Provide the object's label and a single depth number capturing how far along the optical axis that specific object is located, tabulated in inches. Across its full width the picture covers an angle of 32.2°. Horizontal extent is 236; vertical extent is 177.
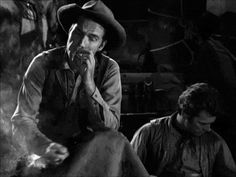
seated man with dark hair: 149.1
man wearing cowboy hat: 112.2
